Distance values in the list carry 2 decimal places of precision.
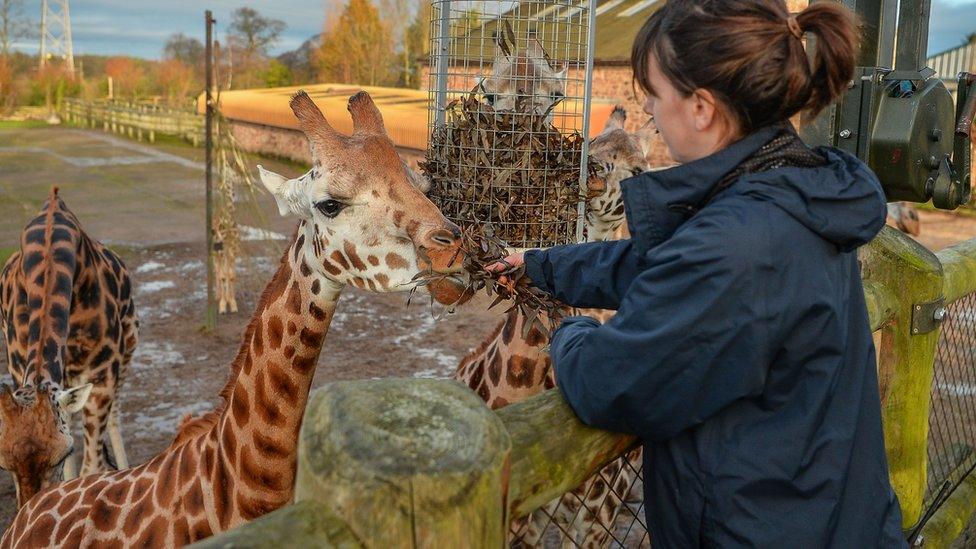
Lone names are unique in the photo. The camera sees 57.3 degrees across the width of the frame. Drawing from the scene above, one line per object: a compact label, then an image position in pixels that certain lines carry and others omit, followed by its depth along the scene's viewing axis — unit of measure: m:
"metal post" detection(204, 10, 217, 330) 8.72
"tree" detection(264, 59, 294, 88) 40.47
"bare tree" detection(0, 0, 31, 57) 46.94
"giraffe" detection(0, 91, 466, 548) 2.97
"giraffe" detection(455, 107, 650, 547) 3.74
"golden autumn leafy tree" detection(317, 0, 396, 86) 36.75
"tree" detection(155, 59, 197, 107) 38.42
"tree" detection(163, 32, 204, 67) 52.09
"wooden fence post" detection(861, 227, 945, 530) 3.08
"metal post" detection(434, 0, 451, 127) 3.87
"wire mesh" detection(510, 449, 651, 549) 3.89
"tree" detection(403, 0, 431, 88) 36.34
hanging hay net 3.32
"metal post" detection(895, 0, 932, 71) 3.36
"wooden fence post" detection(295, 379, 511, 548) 1.20
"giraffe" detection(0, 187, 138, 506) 4.07
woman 1.55
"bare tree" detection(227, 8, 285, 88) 44.62
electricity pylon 59.97
